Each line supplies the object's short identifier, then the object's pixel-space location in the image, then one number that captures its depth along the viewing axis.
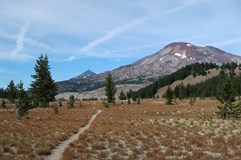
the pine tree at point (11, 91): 83.62
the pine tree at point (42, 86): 70.69
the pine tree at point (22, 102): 39.88
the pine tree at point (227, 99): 47.28
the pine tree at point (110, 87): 85.94
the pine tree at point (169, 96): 91.47
